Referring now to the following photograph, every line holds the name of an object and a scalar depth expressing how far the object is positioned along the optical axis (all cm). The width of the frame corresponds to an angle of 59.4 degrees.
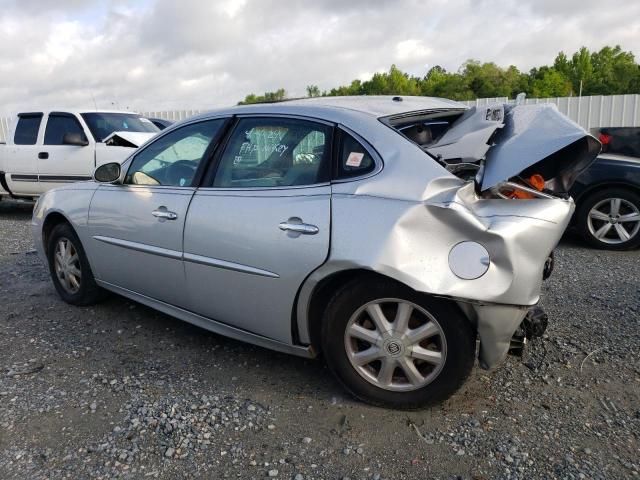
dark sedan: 632
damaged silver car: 258
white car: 876
